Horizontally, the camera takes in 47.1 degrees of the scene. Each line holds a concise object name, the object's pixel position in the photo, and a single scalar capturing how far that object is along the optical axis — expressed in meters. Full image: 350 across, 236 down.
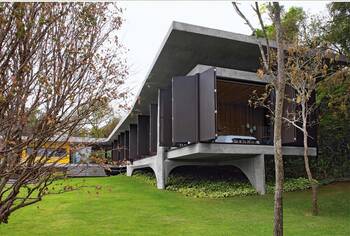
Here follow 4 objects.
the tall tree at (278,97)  5.64
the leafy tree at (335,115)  14.63
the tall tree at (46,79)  3.42
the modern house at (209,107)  12.41
